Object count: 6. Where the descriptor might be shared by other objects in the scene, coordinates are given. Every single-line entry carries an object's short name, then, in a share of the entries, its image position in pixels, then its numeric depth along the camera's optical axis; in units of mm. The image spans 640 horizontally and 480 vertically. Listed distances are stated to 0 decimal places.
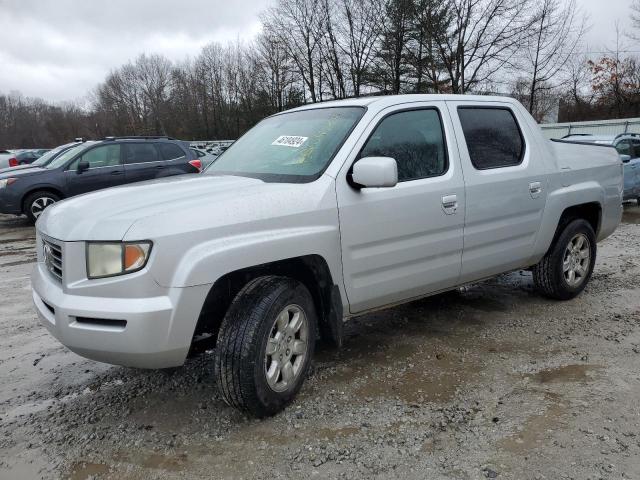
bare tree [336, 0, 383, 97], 33812
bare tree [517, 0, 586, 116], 27797
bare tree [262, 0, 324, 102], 38875
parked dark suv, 10391
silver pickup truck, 2453
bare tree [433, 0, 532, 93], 28078
